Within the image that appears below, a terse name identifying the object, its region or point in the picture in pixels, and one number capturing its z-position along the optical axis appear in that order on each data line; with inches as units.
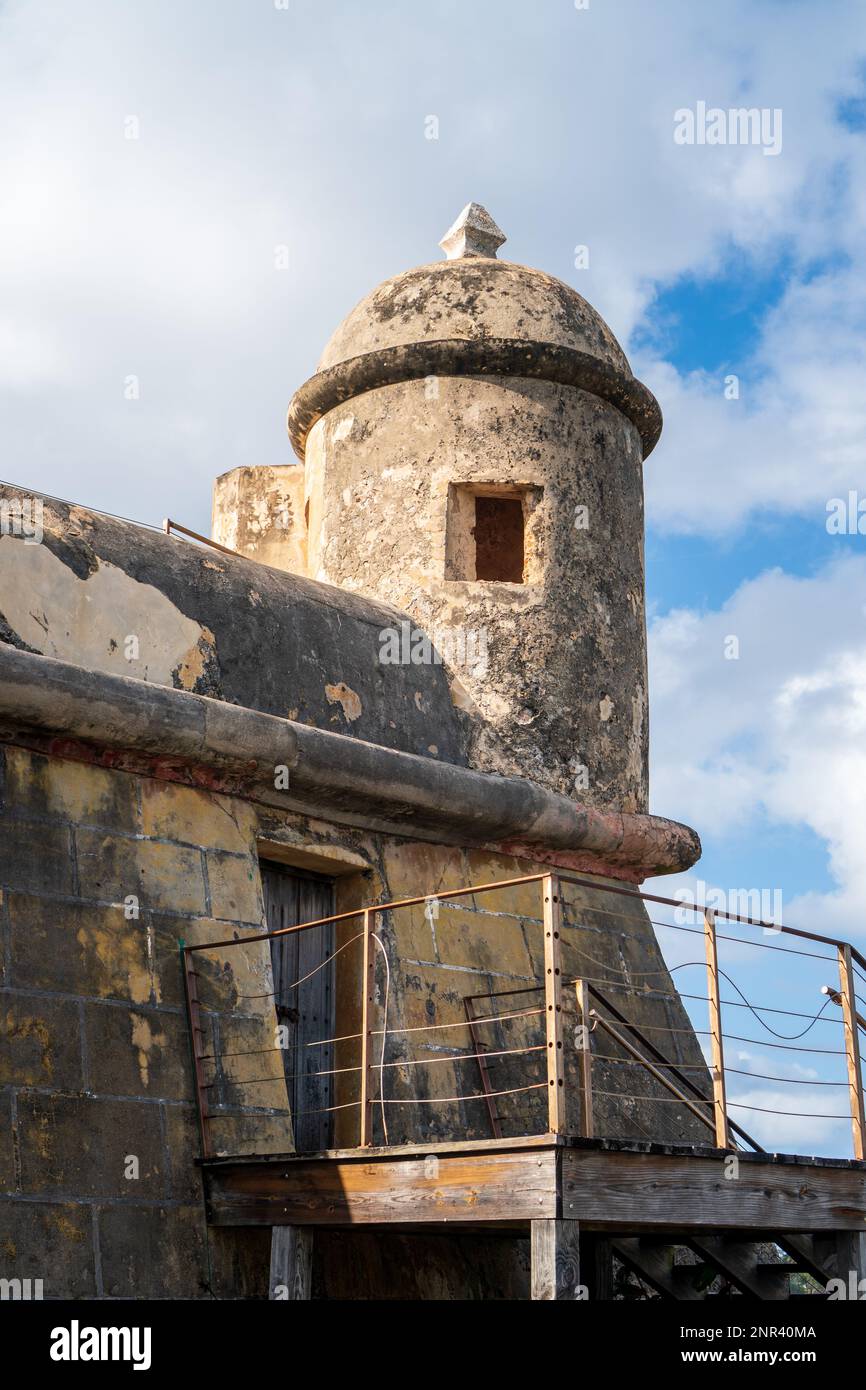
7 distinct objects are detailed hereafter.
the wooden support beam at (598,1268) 352.5
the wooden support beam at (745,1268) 333.4
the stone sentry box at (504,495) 402.0
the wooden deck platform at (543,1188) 257.6
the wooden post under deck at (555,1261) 252.2
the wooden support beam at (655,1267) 351.3
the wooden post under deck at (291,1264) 283.0
